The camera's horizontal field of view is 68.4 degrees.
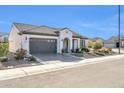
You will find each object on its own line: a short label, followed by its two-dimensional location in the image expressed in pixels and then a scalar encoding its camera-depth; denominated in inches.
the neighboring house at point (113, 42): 1179.5
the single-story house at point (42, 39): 452.6
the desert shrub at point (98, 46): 644.8
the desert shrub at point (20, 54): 359.4
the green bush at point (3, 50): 347.8
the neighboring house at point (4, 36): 883.2
